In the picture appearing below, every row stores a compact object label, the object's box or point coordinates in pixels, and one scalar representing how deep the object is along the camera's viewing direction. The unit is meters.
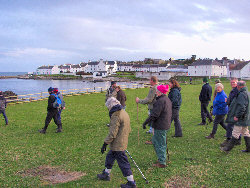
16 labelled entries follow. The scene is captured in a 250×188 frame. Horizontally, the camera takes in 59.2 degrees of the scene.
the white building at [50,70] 187.00
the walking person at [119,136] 5.20
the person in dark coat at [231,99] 8.24
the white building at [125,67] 177.75
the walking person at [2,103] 12.75
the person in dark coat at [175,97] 9.26
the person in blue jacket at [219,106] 8.91
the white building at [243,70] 85.00
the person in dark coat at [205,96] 11.34
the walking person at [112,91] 11.08
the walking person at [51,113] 10.51
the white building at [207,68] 100.50
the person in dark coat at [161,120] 6.32
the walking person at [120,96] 11.14
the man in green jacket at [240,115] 7.20
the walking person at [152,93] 8.21
